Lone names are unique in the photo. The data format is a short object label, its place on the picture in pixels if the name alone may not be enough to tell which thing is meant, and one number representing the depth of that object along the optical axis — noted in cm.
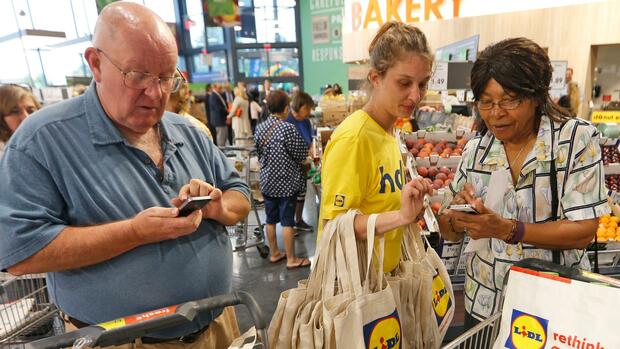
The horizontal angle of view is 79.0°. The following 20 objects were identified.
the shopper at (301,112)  504
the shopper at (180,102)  328
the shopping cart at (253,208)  448
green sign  1677
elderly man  107
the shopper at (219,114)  1139
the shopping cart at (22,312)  204
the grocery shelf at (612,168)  278
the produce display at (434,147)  324
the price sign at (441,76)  330
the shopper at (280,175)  425
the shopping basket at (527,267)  96
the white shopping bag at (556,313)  90
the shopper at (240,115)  1122
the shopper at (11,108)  306
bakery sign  747
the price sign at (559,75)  367
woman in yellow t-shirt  138
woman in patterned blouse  131
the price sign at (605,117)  418
